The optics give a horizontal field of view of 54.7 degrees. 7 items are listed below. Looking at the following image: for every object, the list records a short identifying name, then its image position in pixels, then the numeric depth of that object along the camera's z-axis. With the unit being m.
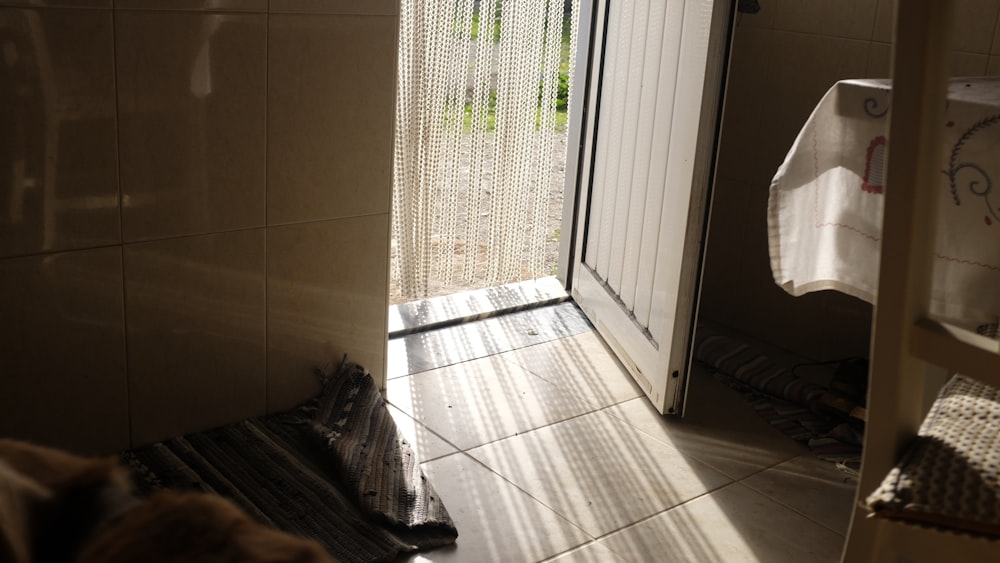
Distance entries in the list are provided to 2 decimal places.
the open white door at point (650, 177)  2.21
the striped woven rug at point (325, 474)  1.86
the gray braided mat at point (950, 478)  0.89
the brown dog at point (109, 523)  0.57
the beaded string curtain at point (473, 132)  2.68
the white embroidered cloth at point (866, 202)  1.45
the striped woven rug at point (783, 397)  2.35
